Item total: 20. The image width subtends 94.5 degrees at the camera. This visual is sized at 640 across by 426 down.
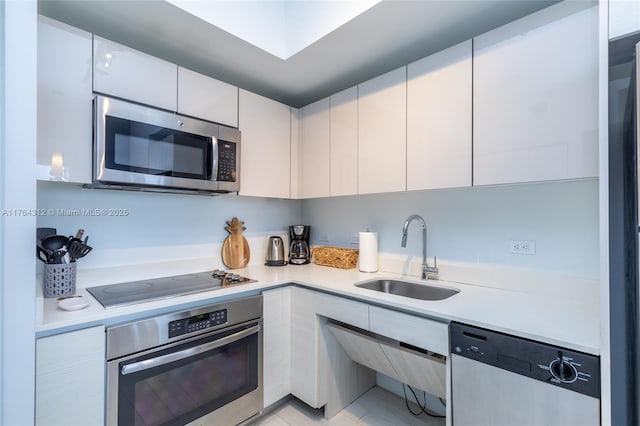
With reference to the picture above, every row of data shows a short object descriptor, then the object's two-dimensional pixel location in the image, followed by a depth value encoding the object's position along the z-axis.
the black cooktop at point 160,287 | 1.35
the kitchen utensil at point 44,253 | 1.33
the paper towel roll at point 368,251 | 2.01
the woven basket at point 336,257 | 2.13
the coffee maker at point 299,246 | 2.36
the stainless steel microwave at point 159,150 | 1.36
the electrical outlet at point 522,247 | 1.49
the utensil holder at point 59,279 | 1.34
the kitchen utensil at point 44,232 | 1.41
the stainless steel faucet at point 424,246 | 1.78
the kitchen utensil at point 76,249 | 1.39
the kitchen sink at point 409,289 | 1.67
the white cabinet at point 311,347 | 1.68
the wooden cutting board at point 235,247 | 2.13
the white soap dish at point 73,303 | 1.18
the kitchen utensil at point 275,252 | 2.29
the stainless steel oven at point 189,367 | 1.21
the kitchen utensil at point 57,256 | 1.36
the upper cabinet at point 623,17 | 0.79
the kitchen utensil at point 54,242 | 1.33
